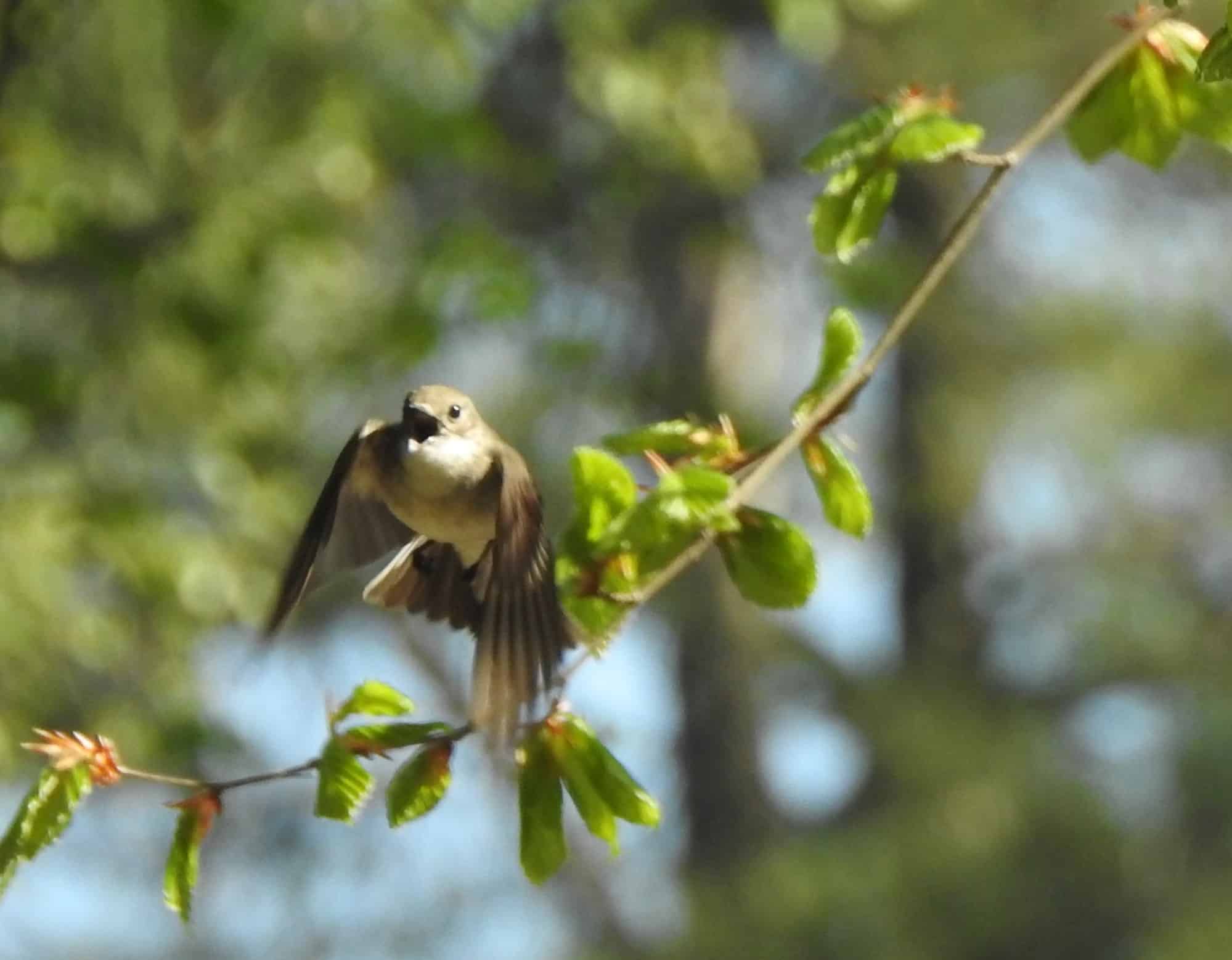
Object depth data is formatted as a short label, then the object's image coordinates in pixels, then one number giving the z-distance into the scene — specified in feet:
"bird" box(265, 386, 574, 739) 16.42
